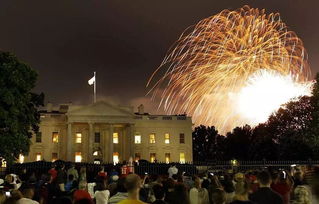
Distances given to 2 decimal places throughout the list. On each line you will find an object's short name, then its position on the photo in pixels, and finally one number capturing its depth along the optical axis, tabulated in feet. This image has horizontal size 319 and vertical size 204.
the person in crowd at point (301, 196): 24.38
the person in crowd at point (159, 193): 26.61
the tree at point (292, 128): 175.63
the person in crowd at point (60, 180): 46.76
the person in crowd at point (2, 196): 31.96
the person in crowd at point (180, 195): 27.78
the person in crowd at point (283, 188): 35.19
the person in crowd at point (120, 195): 26.63
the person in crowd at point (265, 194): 25.82
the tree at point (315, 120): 150.26
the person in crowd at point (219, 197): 23.11
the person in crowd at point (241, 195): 21.23
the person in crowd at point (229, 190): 33.17
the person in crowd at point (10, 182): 45.12
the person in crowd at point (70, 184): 43.55
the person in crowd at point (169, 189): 28.30
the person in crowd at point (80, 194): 30.83
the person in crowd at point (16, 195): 25.02
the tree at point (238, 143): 258.98
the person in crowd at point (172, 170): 80.43
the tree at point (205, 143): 273.33
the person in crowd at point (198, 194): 34.39
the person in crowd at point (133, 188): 18.56
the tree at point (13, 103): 109.09
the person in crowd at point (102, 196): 35.70
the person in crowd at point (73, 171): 68.62
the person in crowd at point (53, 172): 65.21
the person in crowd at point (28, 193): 31.12
